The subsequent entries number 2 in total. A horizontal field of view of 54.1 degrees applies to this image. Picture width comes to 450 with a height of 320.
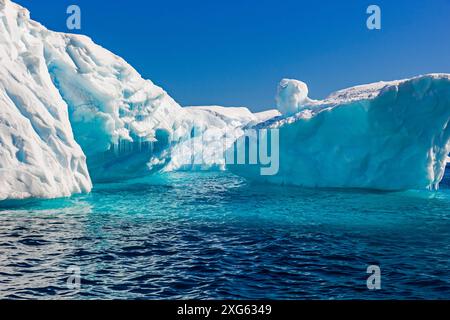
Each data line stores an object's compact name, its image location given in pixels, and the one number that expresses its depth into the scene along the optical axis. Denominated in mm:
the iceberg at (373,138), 24625
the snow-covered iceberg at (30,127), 17453
